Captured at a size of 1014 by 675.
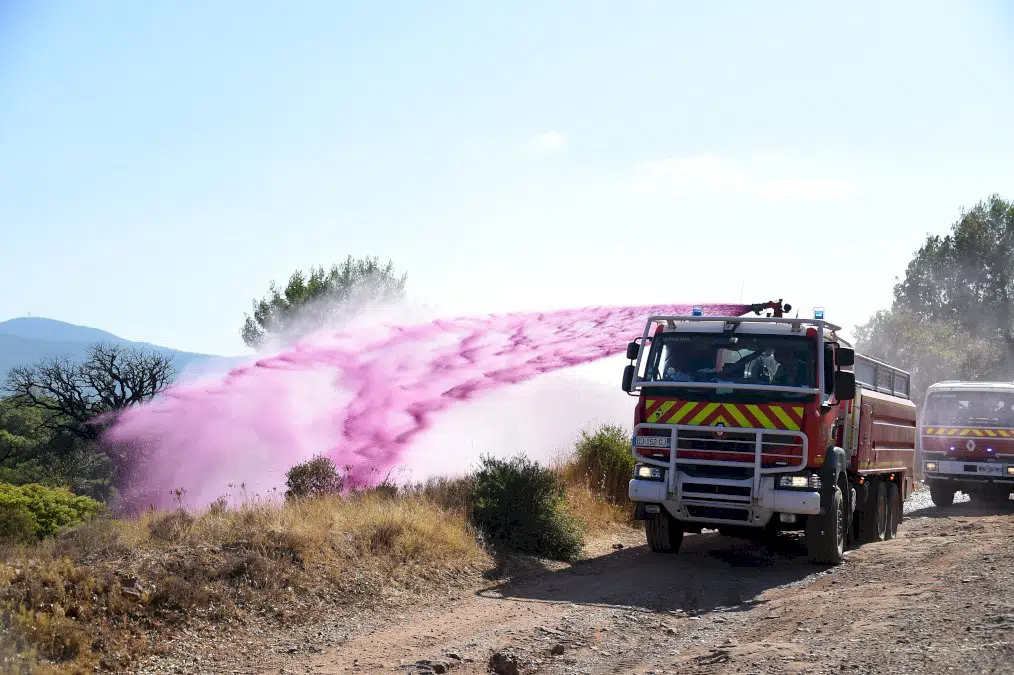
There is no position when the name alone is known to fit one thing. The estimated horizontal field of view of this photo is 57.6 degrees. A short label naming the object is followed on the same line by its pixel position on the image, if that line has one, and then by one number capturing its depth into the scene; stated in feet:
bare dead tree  107.96
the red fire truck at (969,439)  67.67
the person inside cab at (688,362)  39.40
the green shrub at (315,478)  54.13
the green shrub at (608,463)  57.57
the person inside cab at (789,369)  38.19
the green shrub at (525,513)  41.68
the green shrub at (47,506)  51.78
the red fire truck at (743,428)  36.99
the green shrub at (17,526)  41.71
